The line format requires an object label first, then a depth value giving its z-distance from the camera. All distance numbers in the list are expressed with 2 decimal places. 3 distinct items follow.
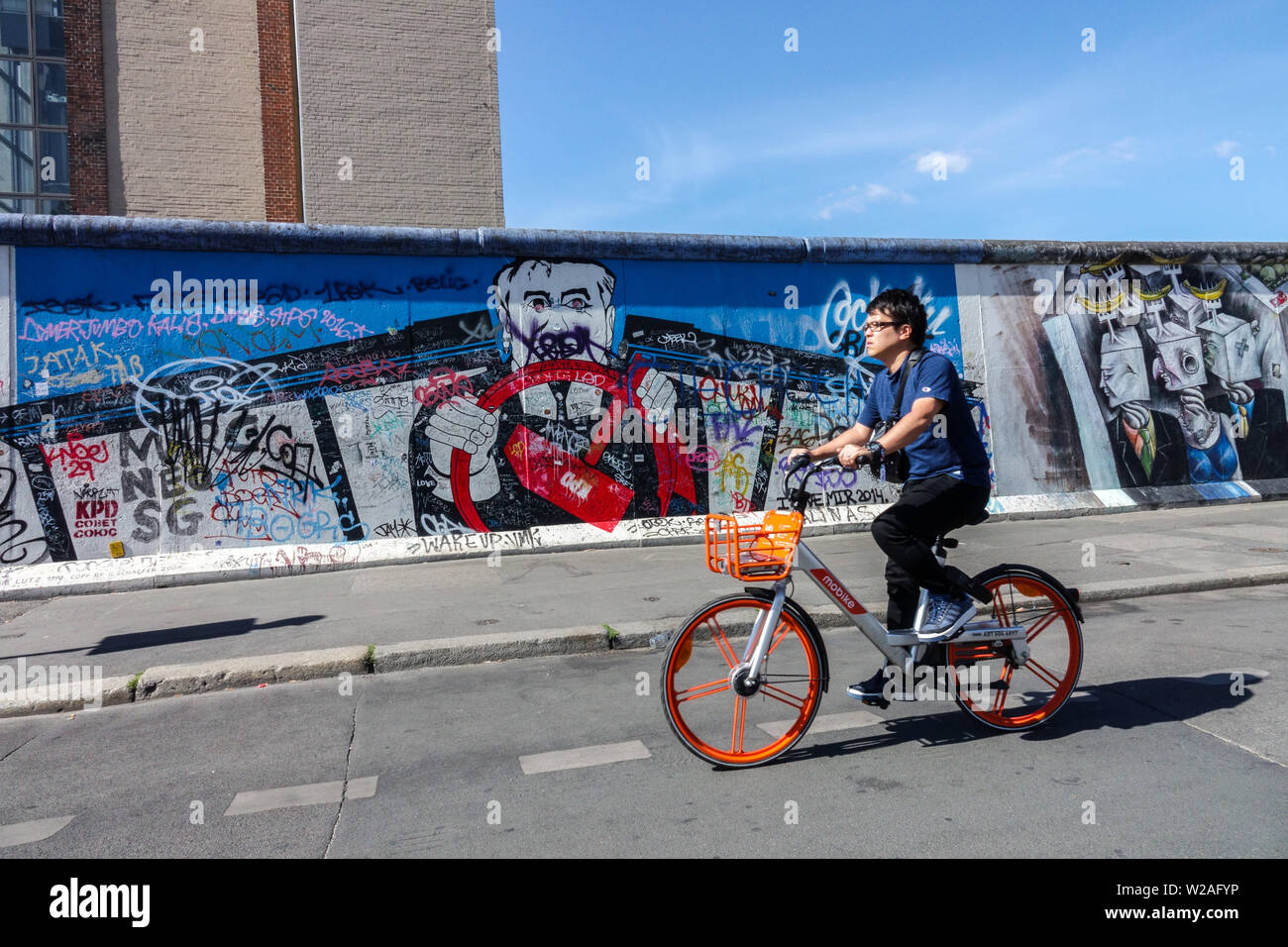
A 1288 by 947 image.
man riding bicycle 3.91
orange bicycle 3.82
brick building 20.17
